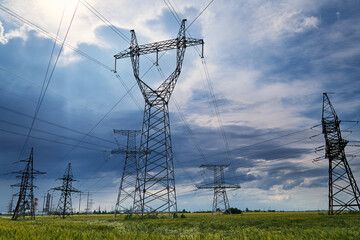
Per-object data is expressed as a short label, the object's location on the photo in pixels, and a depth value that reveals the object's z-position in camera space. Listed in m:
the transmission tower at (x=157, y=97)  27.42
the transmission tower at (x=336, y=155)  37.91
